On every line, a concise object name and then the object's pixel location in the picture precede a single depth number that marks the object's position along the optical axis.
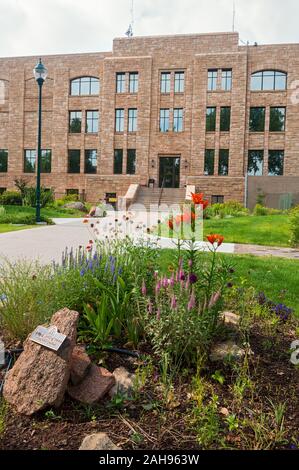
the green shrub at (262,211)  23.39
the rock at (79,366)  2.85
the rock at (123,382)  2.84
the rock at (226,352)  3.26
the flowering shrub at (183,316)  3.13
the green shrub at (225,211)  22.64
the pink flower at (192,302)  3.04
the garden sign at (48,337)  2.69
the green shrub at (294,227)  12.00
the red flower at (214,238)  3.19
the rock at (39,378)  2.60
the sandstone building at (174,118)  32.91
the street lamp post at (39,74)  17.16
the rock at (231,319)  3.86
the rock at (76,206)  28.03
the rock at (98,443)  2.21
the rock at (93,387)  2.76
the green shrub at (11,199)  24.77
